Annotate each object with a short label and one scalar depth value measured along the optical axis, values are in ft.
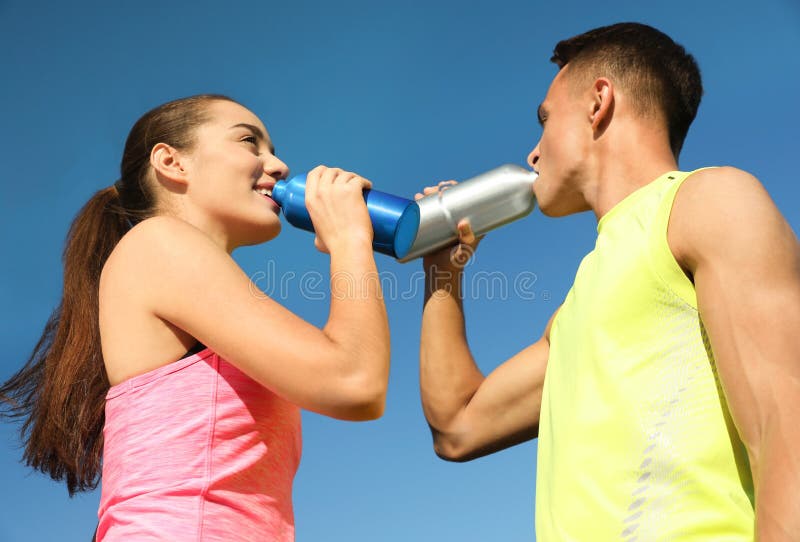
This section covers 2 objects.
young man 4.83
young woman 6.01
